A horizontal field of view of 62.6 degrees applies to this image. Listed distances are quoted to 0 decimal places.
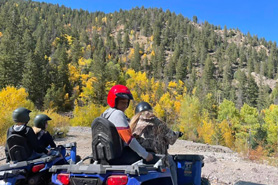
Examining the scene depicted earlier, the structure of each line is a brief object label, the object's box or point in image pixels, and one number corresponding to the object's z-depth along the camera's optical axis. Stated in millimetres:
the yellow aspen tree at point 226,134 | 40656
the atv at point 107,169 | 2477
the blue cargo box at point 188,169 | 3768
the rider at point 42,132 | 5156
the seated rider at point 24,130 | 4250
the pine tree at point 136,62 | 103812
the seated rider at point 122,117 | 2680
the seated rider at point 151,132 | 3432
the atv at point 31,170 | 3947
